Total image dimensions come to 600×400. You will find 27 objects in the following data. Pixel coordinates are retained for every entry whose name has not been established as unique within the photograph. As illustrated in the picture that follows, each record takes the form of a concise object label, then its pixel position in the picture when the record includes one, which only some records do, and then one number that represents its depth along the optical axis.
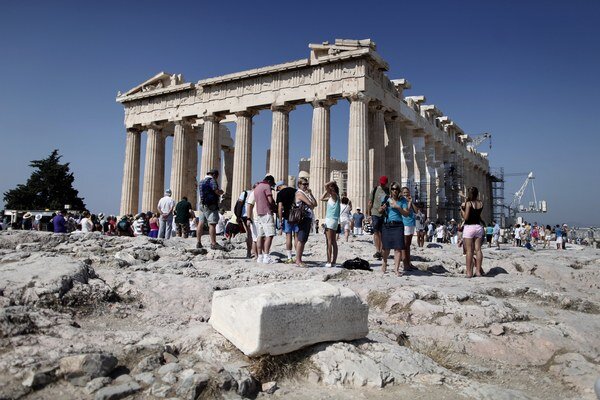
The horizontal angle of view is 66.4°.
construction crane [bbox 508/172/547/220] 59.16
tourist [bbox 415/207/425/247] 15.18
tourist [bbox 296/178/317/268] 8.87
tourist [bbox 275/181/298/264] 9.38
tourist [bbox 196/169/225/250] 10.11
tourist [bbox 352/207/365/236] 18.64
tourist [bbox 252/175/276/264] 9.00
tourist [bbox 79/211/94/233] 15.52
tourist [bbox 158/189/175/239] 13.62
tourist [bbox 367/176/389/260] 10.00
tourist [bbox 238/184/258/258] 9.65
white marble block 3.95
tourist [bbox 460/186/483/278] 8.99
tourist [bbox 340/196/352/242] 15.32
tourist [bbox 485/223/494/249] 21.39
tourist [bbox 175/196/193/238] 13.92
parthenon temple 24.08
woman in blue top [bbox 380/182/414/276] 8.67
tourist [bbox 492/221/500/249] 20.31
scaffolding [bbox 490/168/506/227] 50.25
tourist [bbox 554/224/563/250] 24.23
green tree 48.34
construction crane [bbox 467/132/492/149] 56.71
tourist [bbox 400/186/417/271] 9.23
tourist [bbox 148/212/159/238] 17.17
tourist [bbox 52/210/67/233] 14.41
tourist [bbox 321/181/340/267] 9.14
